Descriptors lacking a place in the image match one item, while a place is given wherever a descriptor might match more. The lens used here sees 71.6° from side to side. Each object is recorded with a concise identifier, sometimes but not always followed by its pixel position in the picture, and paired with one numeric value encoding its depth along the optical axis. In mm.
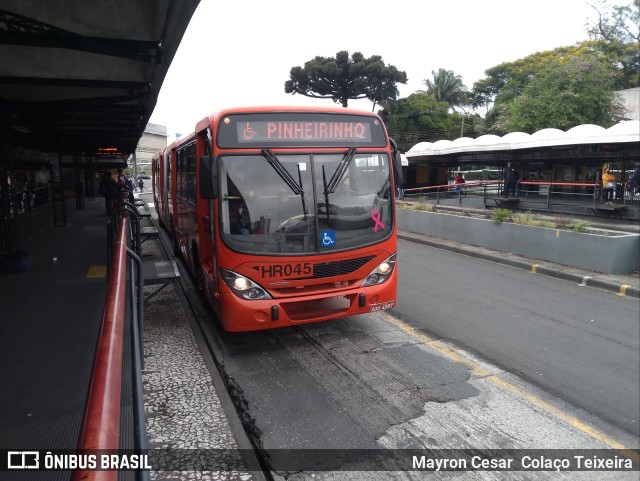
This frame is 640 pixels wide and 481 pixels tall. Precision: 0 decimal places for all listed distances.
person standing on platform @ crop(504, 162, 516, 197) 21891
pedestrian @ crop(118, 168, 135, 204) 18414
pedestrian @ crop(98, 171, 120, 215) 16359
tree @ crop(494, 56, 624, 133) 25797
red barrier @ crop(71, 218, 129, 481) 1213
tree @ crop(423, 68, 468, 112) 55188
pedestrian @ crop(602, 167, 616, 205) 16953
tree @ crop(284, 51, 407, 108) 45281
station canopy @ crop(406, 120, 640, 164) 14909
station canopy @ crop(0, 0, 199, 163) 6203
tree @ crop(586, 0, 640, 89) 38375
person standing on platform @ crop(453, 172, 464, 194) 24675
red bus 5090
